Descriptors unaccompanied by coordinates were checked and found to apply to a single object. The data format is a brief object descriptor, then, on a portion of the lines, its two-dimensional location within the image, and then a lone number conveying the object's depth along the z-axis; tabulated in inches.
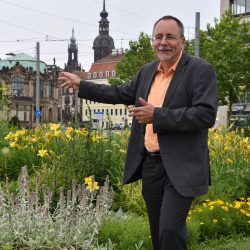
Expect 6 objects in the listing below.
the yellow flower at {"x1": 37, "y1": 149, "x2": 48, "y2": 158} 248.4
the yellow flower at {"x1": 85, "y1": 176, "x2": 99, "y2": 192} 175.5
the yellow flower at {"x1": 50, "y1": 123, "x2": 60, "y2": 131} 271.1
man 116.2
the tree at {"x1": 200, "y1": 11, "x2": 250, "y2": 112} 1194.6
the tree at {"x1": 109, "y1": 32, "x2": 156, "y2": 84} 1577.3
